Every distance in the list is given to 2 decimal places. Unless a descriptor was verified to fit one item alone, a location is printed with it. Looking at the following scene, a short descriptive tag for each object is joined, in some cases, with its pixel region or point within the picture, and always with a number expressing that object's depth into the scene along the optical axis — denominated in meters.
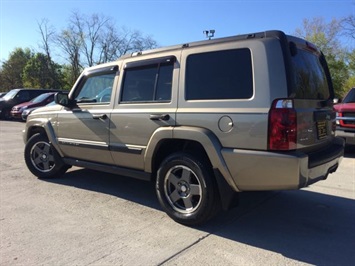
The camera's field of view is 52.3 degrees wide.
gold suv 3.53
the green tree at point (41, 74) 56.16
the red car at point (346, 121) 8.77
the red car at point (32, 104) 18.47
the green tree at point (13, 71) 60.31
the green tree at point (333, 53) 41.94
